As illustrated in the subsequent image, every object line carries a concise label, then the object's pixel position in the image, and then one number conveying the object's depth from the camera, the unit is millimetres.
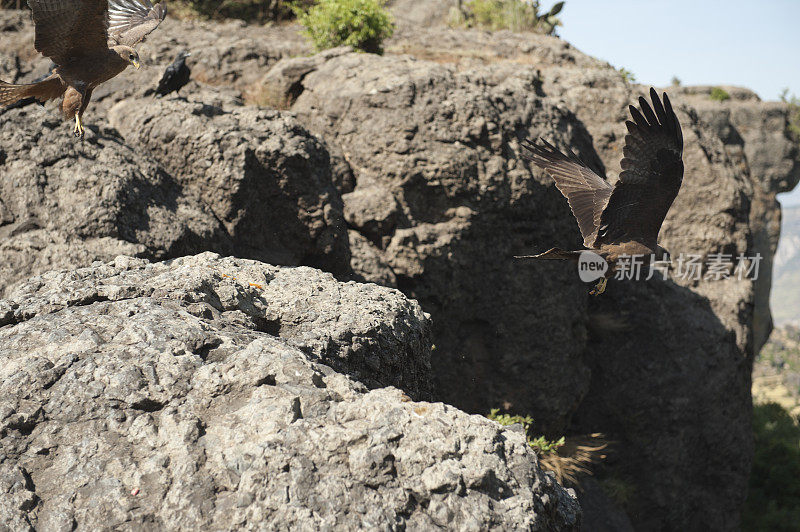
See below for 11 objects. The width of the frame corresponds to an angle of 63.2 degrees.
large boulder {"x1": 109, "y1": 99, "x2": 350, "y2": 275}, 6270
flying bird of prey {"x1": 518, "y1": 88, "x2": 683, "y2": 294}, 4656
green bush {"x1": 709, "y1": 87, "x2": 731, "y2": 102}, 19562
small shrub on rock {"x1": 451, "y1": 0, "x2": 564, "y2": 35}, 13930
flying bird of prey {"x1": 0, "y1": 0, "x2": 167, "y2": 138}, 4496
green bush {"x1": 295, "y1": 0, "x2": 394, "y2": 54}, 9680
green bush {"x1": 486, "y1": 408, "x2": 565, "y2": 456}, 7180
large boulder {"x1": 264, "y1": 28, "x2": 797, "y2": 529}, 7863
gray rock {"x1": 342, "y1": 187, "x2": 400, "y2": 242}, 7586
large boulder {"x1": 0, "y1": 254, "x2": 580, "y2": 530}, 2340
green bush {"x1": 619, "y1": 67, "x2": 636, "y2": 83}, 11633
